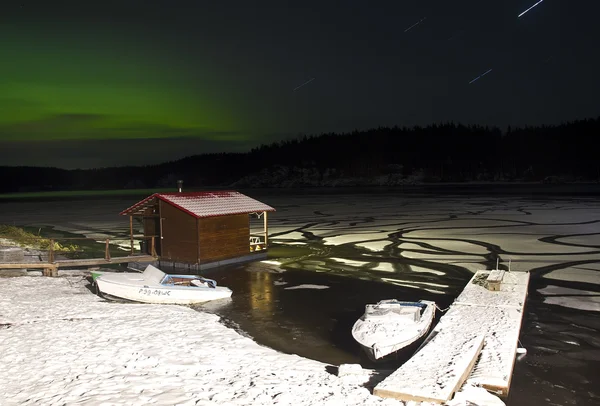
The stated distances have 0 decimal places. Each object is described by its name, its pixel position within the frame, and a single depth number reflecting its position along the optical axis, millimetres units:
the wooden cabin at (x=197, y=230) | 19609
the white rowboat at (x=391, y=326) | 9758
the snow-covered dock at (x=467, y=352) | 7340
